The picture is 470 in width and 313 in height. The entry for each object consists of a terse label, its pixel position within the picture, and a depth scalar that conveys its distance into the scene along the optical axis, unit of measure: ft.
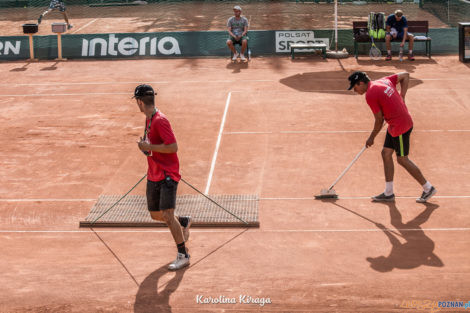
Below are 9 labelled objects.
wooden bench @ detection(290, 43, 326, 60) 74.49
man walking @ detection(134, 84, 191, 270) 25.30
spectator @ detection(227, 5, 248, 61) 74.84
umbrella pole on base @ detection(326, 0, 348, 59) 75.20
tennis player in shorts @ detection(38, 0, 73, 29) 89.35
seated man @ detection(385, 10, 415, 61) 72.59
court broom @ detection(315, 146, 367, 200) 34.65
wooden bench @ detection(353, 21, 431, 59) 75.66
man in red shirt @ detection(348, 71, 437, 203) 31.78
